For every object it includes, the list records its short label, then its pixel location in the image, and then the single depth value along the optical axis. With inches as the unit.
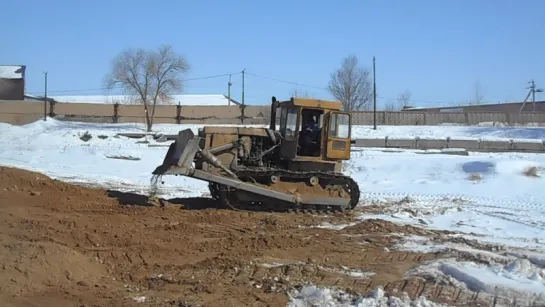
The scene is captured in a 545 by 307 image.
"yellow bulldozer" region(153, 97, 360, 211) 554.6
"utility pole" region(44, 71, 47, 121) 2012.3
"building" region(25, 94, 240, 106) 3253.4
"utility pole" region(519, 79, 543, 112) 3249.5
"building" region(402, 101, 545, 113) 3646.7
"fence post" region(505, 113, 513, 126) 2352.4
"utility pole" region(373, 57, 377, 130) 1903.3
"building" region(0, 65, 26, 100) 3038.9
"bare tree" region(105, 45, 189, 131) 2155.5
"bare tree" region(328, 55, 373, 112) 3080.7
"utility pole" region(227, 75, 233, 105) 3216.0
